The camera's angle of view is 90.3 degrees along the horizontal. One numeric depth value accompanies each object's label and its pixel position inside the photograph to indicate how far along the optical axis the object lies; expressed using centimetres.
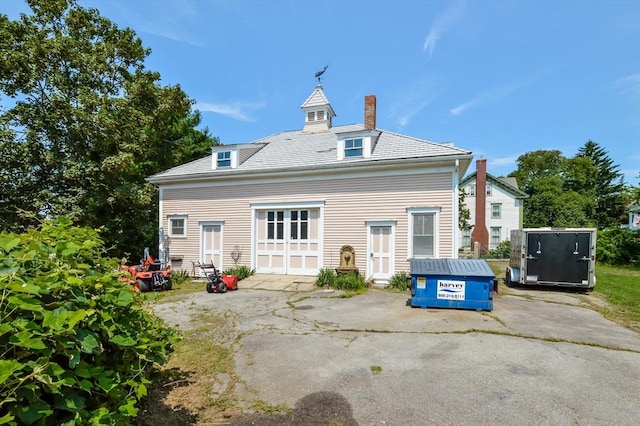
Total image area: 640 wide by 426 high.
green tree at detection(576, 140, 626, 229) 4340
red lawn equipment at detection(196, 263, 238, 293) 991
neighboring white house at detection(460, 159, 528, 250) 3023
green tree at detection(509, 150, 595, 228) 3134
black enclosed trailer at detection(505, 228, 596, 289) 952
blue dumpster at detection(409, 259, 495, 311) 699
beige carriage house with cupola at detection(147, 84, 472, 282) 1056
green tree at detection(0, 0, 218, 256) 1384
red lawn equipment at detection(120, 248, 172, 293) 1012
